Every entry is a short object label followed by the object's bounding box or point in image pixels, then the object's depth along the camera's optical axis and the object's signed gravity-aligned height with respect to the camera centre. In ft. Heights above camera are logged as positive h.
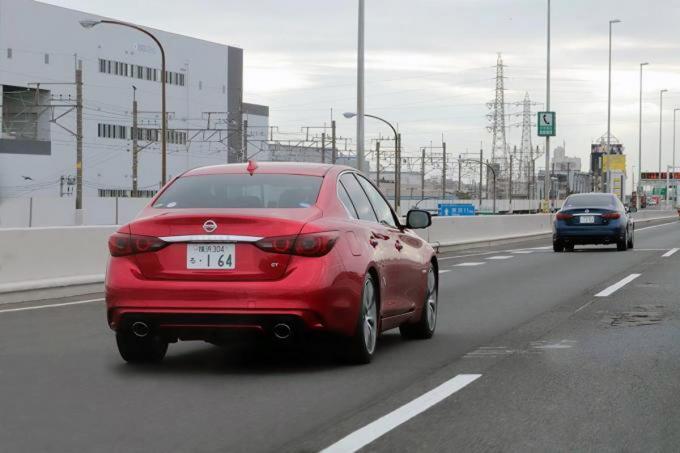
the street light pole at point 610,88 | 234.99 +15.16
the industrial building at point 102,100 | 273.54 +15.53
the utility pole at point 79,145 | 174.60 +2.25
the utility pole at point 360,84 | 110.42 +7.27
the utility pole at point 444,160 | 374.02 +1.03
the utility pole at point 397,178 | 253.81 -3.55
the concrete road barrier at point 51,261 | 48.88 -4.42
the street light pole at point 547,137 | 174.40 +4.08
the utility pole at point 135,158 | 220.06 +0.43
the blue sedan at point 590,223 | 93.97 -4.66
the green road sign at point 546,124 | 176.04 +5.96
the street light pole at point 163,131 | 140.43 +3.66
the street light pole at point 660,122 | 349.96 +12.76
